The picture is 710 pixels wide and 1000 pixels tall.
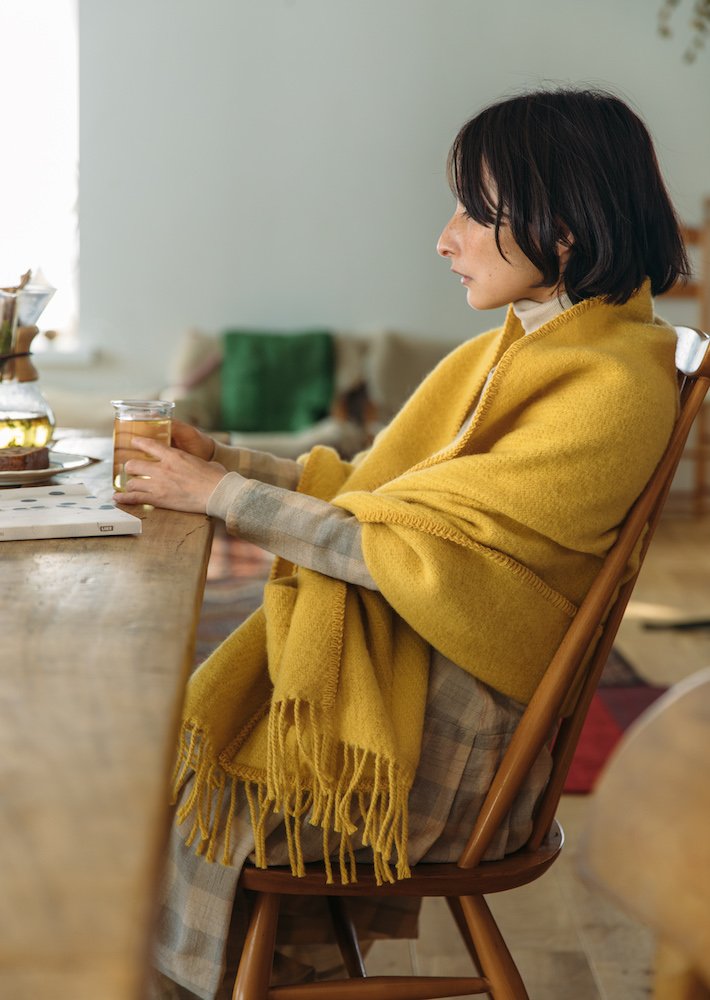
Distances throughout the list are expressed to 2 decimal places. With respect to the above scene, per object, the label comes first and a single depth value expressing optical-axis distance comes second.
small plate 1.02
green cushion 3.74
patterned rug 2.06
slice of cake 1.04
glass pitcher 1.03
